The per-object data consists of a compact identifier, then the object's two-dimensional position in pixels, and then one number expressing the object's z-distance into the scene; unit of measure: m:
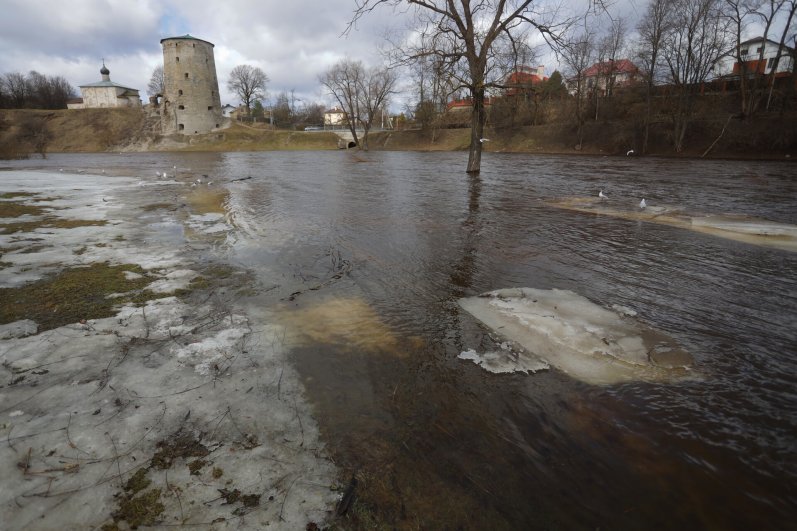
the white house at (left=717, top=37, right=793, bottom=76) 50.97
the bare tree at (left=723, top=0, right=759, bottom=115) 31.88
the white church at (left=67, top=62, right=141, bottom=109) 81.69
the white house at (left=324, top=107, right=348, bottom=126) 128.90
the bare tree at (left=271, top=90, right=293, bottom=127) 92.81
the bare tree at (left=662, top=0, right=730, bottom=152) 33.09
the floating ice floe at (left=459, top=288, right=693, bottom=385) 3.75
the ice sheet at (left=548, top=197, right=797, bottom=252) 8.20
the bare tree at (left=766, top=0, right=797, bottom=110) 30.61
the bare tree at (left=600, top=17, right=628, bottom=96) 39.81
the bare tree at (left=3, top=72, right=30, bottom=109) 81.81
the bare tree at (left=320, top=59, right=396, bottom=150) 57.56
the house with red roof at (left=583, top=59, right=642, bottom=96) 42.50
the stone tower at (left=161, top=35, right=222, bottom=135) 64.25
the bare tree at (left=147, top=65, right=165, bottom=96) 110.81
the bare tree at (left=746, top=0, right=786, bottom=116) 31.31
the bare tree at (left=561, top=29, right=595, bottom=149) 40.30
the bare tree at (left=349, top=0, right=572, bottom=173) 16.34
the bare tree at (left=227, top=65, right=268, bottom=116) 95.69
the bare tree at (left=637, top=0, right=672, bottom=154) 33.84
